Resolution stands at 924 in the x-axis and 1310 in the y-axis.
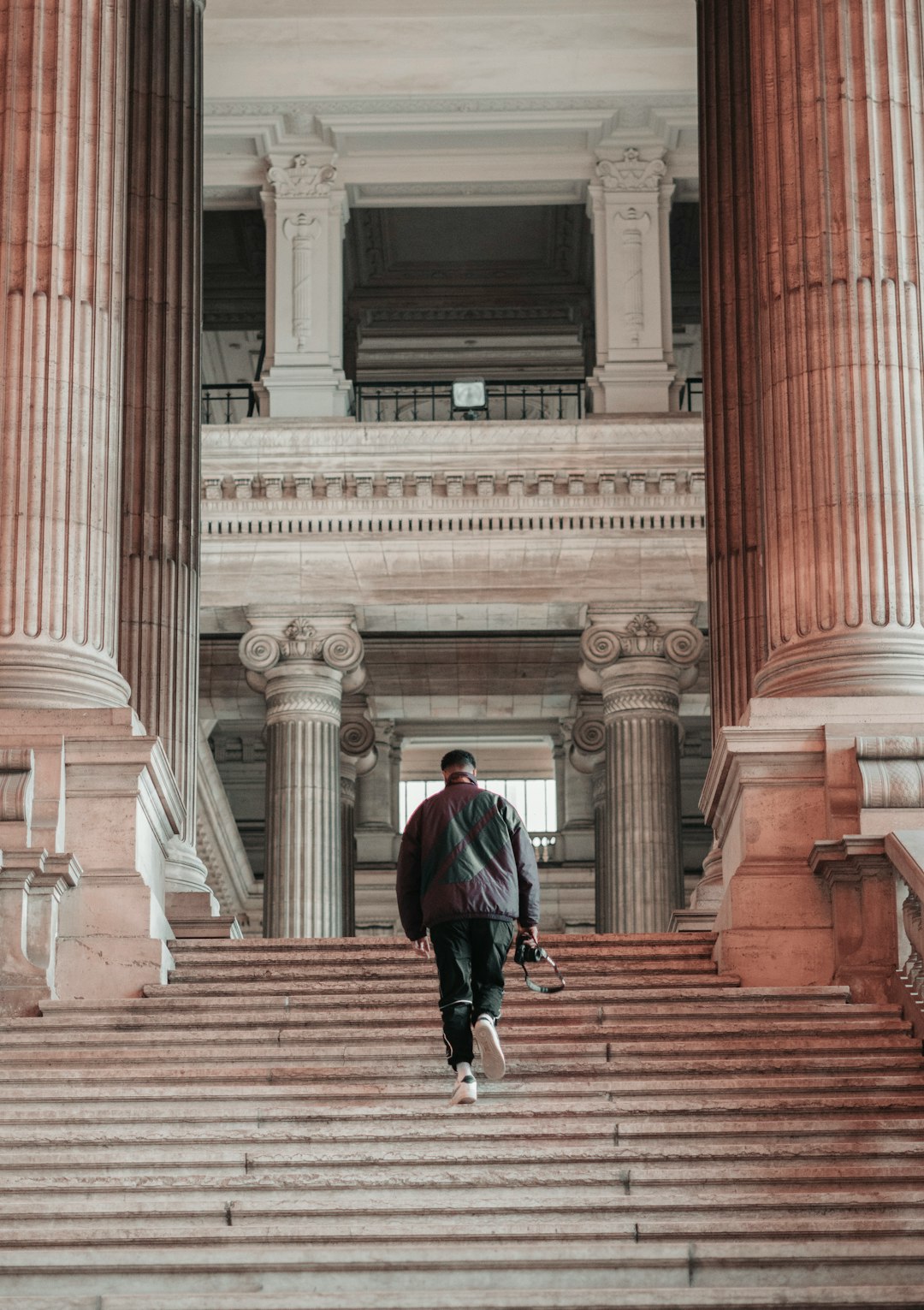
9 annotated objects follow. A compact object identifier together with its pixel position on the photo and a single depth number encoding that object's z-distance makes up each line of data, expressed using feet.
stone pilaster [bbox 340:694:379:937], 97.19
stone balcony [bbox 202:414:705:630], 83.61
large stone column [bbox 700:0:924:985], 37.29
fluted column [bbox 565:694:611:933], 95.96
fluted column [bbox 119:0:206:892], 54.13
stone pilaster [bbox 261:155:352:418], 86.79
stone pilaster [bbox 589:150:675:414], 86.58
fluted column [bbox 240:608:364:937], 80.53
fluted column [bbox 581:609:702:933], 80.53
